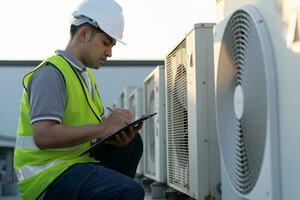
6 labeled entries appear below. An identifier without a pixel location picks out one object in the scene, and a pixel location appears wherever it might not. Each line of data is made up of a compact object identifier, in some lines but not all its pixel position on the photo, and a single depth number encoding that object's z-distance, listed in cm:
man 204
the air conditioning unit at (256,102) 168
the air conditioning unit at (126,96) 707
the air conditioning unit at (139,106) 564
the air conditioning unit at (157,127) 413
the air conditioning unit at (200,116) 281
